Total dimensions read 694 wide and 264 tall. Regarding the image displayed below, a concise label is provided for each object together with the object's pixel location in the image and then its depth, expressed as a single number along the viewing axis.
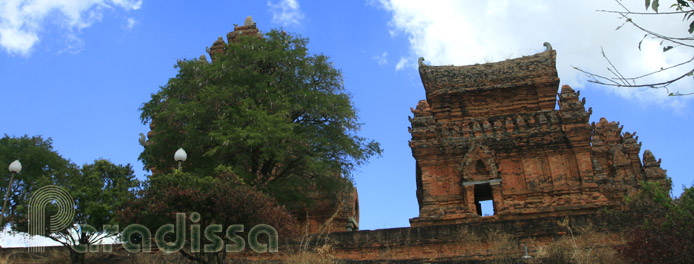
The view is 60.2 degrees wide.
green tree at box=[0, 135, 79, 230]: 23.81
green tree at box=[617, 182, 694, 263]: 9.12
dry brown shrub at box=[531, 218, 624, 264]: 10.38
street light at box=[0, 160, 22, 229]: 13.82
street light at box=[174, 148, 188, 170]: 12.50
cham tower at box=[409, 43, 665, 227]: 18.47
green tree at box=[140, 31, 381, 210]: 16.64
